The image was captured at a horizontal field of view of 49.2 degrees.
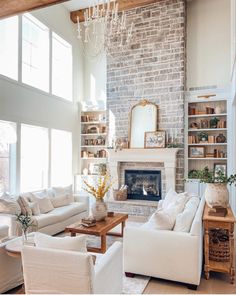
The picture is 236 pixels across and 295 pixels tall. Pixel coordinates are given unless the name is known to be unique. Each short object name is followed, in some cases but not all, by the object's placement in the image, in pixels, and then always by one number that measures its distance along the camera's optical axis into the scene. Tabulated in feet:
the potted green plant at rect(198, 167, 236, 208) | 10.80
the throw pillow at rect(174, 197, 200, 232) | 9.83
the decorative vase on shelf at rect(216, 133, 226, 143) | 20.81
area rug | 9.21
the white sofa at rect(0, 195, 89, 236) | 12.86
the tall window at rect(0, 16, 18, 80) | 17.31
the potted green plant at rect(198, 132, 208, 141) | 21.47
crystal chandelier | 13.07
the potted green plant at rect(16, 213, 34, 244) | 8.66
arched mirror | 22.49
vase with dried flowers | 13.44
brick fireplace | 21.62
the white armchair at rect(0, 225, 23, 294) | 8.67
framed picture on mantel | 21.81
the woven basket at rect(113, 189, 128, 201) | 22.20
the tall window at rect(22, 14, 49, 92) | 19.17
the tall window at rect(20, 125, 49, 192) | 19.10
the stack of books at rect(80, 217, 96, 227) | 12.70
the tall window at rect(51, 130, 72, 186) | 22.67
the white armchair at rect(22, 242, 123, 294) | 6.01
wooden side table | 9.85
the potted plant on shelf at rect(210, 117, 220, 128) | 21.16
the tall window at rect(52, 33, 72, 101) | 22.82
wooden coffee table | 11.93
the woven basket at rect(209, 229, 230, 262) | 10.57
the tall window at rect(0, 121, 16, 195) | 17.19
